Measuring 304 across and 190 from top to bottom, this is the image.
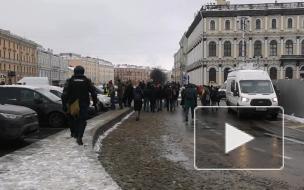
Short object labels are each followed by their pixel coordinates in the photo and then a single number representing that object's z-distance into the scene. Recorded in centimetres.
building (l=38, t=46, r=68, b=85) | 8026
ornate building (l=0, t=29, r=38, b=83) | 6157
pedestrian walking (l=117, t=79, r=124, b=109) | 1703
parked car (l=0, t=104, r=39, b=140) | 674
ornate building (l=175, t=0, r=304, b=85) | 5141
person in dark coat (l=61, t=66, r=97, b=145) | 625
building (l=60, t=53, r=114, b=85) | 11189
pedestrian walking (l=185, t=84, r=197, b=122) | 1171
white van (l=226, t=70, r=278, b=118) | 1332
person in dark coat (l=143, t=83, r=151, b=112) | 1644
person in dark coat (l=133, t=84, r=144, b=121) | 1265
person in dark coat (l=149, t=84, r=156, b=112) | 1629
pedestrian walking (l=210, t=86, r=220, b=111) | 1656
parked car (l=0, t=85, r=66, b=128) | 1019
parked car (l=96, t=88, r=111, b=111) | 1629
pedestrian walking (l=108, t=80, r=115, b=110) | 1637
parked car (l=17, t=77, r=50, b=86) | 2220
